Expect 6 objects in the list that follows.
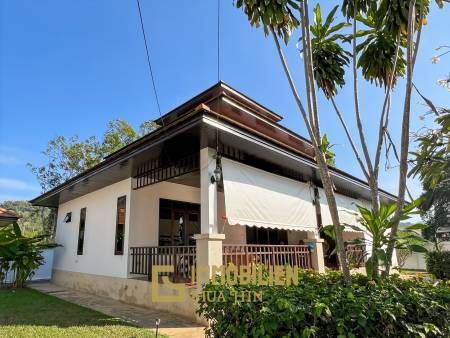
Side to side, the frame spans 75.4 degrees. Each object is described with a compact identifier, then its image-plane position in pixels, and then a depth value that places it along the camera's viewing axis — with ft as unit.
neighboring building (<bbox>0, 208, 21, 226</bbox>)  52.70
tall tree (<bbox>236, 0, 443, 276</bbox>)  14.88
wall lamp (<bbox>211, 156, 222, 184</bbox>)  24.76
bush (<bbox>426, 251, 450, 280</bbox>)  48.73
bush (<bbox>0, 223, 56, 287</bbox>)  42.16
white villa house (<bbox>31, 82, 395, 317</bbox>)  24.88
